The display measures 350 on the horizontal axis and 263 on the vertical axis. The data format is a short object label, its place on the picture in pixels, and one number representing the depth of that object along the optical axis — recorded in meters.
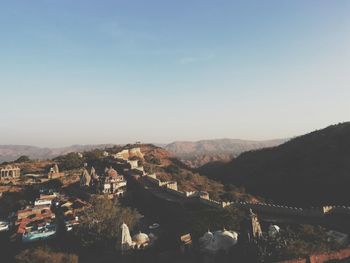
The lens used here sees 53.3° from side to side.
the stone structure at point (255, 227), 19.54
